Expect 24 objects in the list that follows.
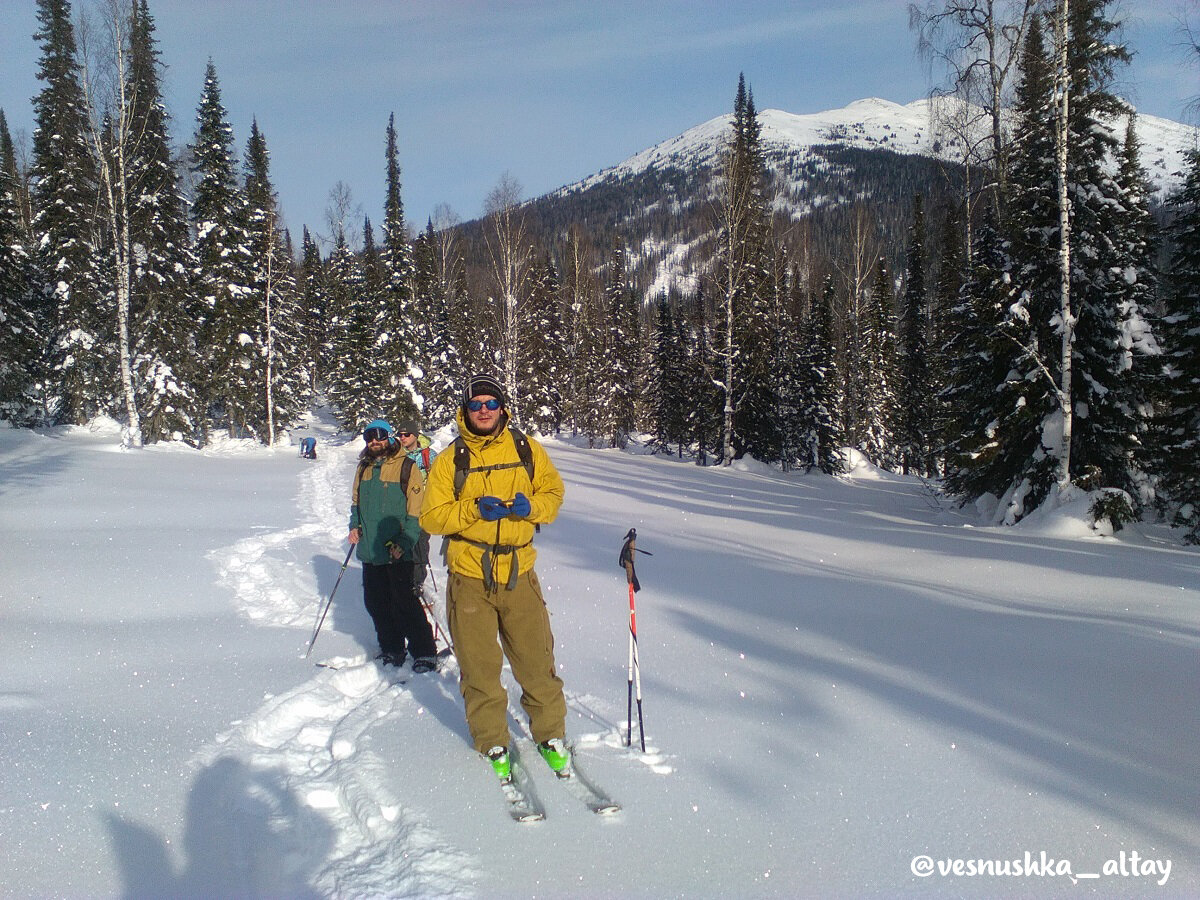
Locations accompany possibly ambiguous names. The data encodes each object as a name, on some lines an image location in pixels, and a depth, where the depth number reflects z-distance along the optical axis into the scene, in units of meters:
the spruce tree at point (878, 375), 38.94
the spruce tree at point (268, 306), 31.98
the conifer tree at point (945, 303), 17.34
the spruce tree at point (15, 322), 25.31
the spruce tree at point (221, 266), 29.50
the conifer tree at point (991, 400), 13.08
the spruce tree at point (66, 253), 24.91
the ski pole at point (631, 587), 4.02
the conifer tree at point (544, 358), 43.69
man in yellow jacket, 3.69
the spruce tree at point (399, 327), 35.28
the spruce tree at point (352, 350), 36.53
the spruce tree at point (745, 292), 25.34
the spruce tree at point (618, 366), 42.38
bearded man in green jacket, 5.39
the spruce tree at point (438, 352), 40.31
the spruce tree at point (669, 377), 38.19
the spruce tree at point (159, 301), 25.69
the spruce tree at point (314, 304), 55.78
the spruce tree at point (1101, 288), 12.41
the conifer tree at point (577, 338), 46.12
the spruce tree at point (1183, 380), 12.03
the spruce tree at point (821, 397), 30.92
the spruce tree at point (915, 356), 35.25
